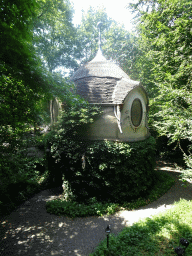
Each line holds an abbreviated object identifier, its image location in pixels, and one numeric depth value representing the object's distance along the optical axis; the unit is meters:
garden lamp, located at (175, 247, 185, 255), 4.17
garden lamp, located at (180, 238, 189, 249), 4.40
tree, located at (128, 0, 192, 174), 9.52
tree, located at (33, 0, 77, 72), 15.95
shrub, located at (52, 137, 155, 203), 9.68
